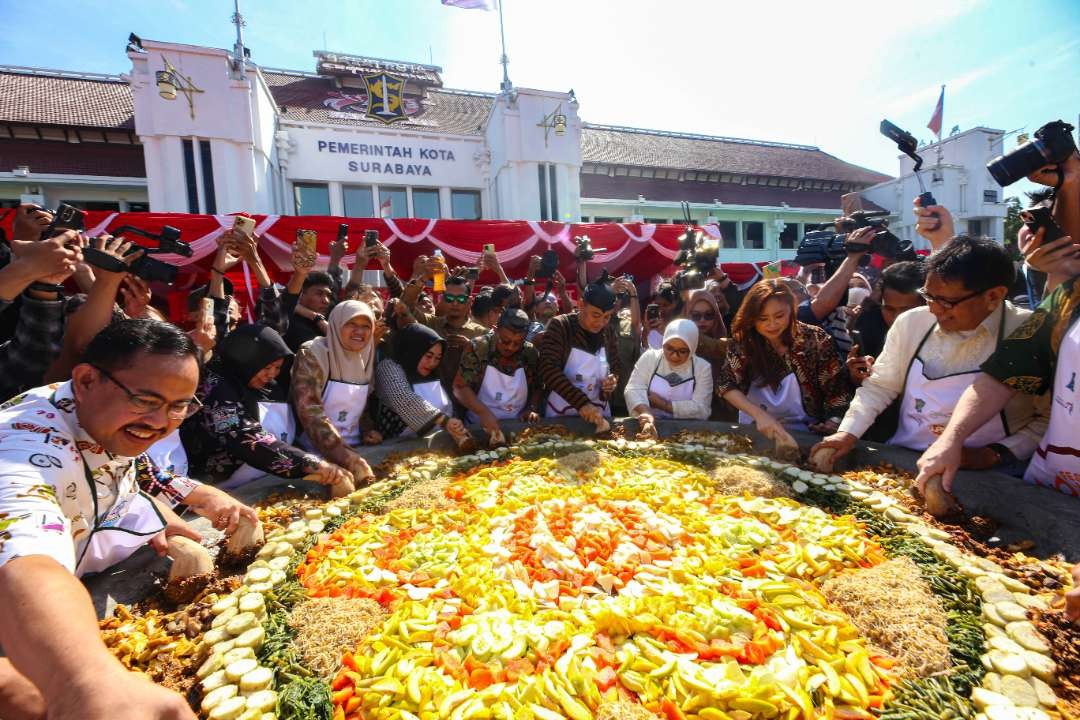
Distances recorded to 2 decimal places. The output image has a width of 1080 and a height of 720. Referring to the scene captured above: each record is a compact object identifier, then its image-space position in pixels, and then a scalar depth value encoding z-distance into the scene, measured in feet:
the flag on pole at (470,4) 53.42
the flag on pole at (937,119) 70.38
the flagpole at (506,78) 57.16
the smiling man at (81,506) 3.54
